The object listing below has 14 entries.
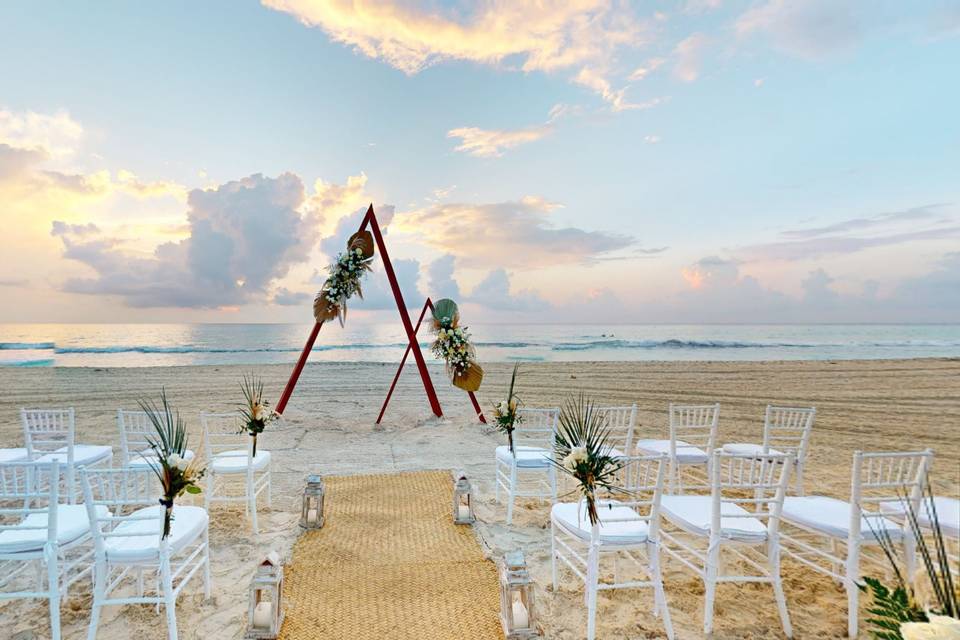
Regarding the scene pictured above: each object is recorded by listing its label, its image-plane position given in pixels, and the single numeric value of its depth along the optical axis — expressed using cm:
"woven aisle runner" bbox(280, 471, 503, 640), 309
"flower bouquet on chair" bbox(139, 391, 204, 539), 276
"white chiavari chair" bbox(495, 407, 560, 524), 463
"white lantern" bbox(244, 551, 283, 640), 287
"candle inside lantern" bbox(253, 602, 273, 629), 288
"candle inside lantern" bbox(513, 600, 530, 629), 285
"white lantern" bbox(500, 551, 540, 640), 284
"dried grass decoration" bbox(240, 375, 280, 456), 463
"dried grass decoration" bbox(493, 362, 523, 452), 488
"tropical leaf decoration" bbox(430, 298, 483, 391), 799
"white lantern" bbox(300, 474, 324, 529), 453
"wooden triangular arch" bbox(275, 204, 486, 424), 835
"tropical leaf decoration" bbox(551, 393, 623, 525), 288
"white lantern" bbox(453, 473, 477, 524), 463
